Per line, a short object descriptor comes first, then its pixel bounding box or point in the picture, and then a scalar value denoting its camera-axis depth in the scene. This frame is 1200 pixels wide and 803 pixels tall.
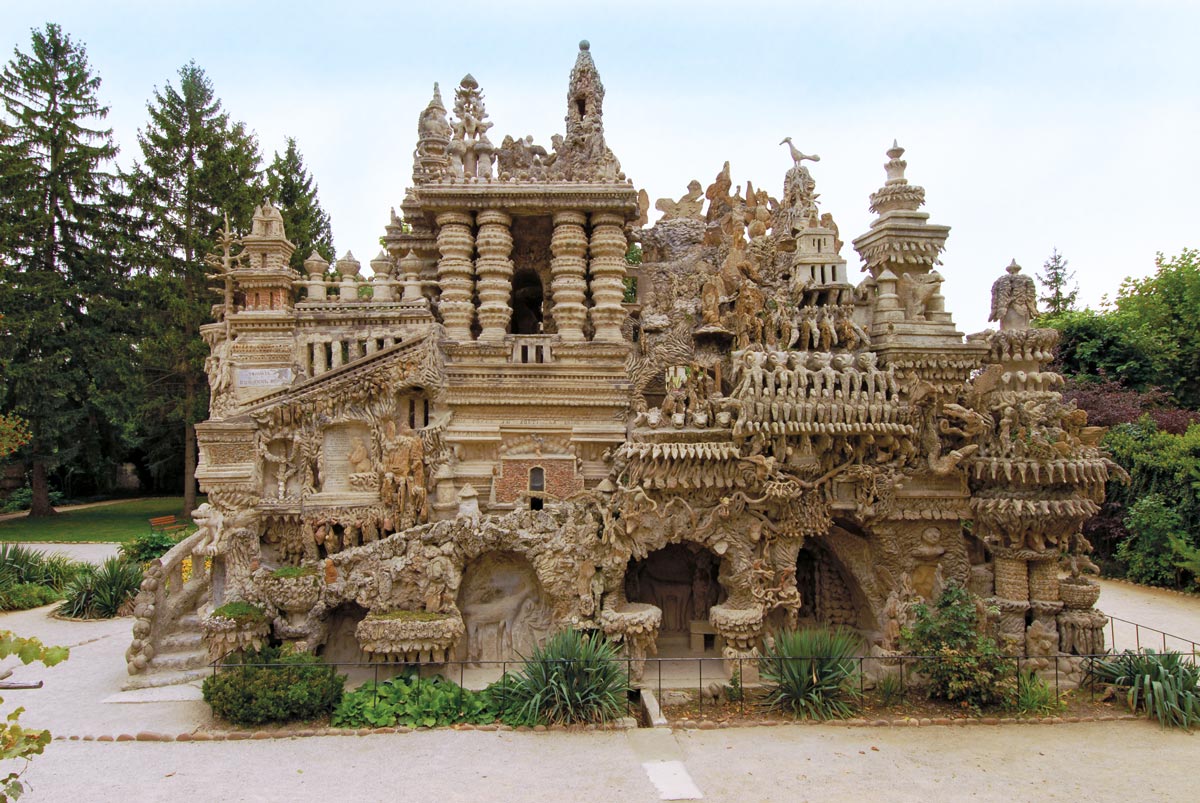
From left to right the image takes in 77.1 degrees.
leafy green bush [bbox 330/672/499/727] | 12.48
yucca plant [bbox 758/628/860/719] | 13.01
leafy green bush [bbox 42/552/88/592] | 21.62
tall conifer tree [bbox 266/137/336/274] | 32.88
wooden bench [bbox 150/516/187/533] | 27.86
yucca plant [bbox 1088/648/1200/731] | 12.69
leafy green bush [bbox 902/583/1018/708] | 13.13
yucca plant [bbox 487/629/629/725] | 12.44
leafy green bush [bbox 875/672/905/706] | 13.59
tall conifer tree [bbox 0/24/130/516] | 28.44
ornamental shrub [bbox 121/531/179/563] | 22.19
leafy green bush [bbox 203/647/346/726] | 12.27
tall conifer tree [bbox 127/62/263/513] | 29.03
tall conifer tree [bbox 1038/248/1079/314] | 33.66
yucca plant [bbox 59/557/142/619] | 19.25
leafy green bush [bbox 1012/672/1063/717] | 13.15
